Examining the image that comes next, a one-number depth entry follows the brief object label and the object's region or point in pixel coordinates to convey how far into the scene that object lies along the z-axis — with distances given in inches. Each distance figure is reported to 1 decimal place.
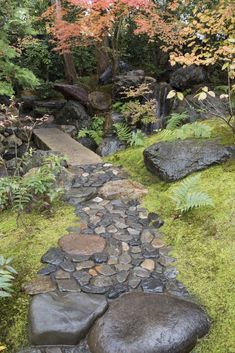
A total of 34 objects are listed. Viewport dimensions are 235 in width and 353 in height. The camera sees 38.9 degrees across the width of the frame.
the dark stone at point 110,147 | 343.8
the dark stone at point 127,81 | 402.6
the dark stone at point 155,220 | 170.9
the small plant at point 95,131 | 383.6
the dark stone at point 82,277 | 129.7
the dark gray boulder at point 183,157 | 207.9
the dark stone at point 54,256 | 142.5
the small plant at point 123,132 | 349.1
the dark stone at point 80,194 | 200.2
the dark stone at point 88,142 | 387.2
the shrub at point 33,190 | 176.6
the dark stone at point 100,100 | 431.5
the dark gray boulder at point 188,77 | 394.3
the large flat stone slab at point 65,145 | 279.1
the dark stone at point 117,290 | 123.1
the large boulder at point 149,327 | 99.3
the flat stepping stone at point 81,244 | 148.9
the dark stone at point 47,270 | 135.3
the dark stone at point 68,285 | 125.6
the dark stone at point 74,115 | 427.5
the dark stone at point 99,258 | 142.5
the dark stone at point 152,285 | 126.3
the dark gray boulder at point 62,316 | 106.3
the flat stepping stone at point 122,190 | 202.1
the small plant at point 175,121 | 305.3
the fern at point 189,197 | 164.1
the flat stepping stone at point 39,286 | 124.9
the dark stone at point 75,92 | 449.7
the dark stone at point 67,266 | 137.2
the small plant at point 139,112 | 363.3
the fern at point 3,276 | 90.2
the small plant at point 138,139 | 287.4
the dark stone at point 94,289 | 124.7
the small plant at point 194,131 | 231.6
